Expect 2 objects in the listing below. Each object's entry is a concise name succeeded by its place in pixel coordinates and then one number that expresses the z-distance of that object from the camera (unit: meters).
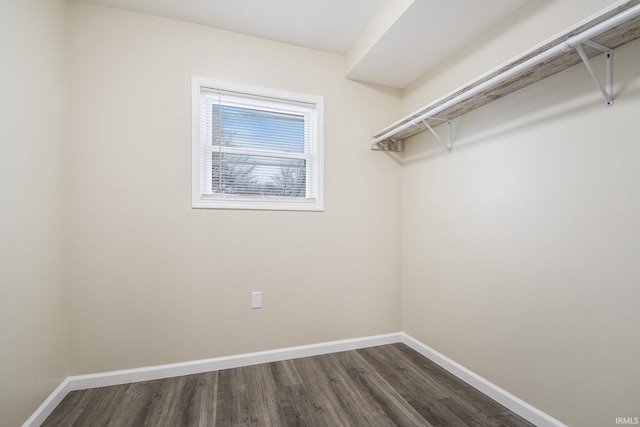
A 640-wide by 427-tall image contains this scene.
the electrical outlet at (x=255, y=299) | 2.10
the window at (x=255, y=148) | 2.05
